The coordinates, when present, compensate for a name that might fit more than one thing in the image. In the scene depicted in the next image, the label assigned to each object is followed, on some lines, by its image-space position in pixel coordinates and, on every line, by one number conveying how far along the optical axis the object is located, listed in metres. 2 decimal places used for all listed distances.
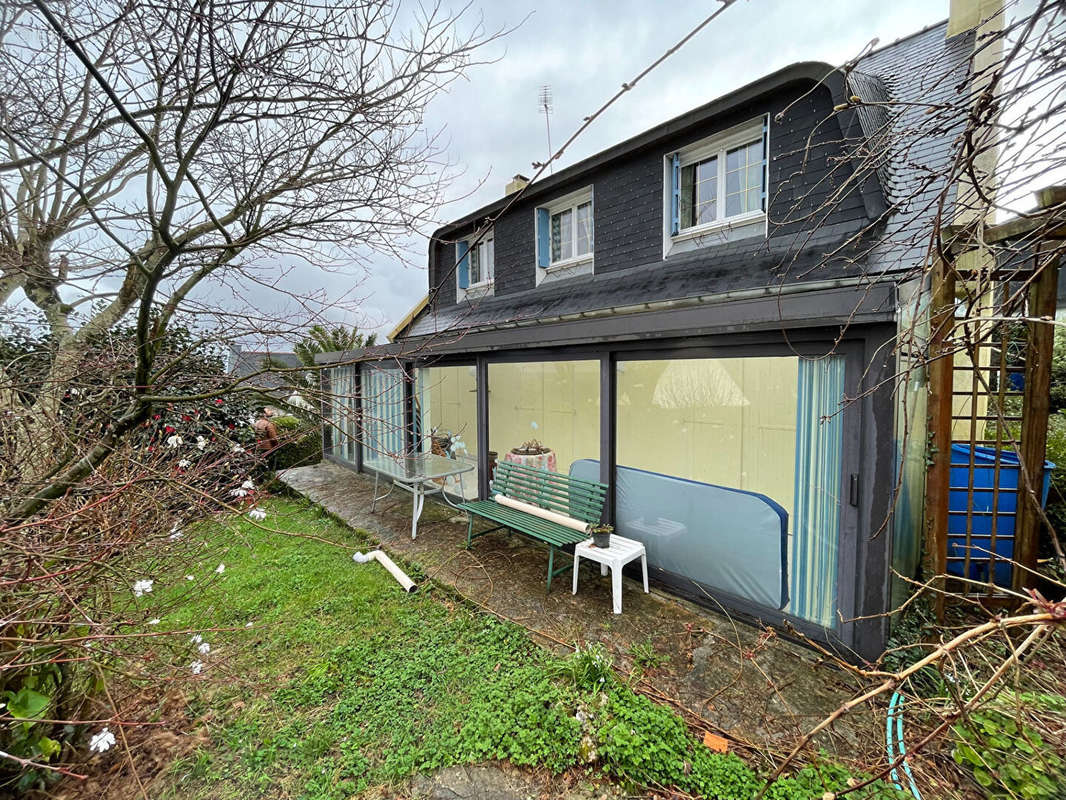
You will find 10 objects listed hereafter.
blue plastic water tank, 3.34
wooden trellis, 2.89
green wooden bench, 3.90
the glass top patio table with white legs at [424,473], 5.23
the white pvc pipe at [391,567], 3.98
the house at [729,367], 2.74
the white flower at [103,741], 1.86
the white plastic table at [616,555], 3.43
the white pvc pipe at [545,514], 4.00
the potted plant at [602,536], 3.63
